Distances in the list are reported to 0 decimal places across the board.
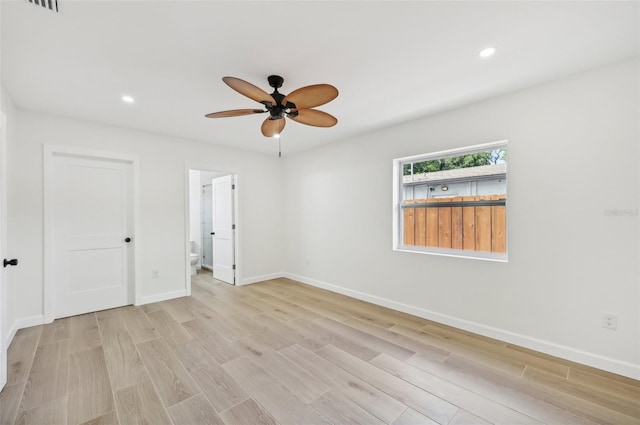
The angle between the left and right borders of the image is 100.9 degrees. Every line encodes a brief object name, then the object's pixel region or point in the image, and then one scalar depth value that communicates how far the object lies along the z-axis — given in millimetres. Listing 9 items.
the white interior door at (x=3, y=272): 1893
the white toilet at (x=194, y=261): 5554
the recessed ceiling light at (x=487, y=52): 1956
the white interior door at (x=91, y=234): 3297
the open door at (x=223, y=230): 4895
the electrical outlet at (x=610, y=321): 2137
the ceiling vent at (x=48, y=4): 1505
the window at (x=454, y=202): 2859
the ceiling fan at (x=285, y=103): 1845
